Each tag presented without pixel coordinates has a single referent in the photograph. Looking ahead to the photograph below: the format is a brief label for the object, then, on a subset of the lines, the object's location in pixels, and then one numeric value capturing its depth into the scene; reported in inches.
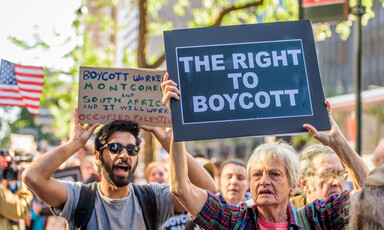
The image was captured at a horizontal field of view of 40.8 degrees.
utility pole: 305.0
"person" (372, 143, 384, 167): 171.9
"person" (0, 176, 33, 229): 182.9
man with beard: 138.6
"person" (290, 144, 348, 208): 171.6
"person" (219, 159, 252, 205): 213.5
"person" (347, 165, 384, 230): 92.4
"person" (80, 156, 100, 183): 324.9
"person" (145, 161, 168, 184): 270.6
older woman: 123.5
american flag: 254.4
